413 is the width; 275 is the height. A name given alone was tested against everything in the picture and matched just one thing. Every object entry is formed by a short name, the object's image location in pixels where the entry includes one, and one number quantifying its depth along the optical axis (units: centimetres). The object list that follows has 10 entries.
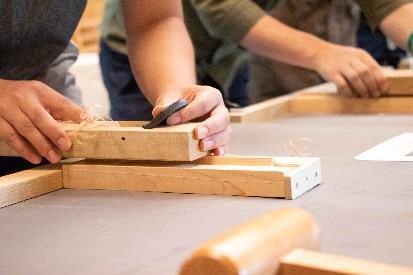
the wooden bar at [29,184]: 128
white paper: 144
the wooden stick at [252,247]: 86
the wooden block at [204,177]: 125
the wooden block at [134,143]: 131
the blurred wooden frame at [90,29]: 465
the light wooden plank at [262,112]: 183
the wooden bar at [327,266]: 86
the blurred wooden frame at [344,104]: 190
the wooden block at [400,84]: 191
